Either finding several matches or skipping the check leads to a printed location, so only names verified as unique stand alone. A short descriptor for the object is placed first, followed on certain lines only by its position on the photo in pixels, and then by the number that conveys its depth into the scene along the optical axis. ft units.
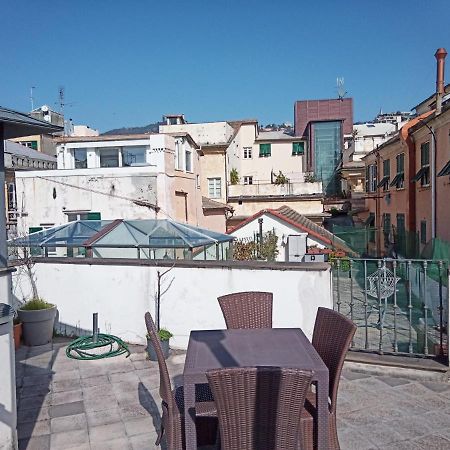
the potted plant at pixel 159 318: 20.17
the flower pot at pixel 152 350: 19.90
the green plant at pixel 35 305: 23.11
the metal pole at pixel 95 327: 21.34
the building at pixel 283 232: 60.13
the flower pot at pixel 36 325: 22.53
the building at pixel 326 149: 127.44
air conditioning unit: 50.62
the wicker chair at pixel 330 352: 10.00
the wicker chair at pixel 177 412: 10.34
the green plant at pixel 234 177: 106.01
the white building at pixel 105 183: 56.08
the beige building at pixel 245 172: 90.68
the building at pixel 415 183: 44.80
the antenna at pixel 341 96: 145.48
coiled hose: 20.57
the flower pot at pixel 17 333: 22.17
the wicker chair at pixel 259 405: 8.33
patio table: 9.93
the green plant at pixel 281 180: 100.53
